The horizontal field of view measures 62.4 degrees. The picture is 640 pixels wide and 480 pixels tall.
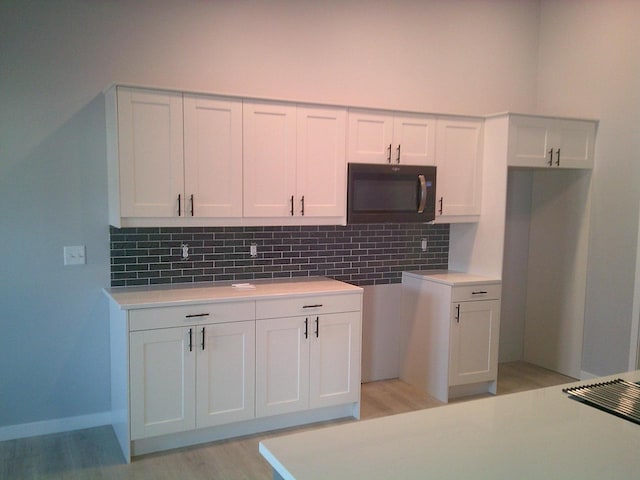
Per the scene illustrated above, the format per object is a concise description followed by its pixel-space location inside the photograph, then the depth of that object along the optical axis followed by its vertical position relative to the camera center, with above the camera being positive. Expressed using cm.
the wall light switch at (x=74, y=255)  323 -28
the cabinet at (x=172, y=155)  297 +33
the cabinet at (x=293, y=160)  329 +35
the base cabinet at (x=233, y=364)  293 -90
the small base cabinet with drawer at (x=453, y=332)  380 -85
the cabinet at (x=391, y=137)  361 +55
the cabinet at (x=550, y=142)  392 +59
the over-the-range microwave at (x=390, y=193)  360 +16
